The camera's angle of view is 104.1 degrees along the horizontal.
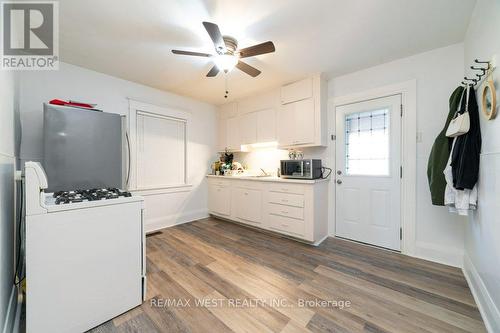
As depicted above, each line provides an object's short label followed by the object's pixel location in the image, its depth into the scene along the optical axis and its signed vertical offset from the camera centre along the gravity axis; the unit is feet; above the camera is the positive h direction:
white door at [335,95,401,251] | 8.27 -0.24
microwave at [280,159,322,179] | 9.26 -0.13
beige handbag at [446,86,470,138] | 5.19 +1.16
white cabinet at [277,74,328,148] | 9.38 +2.66
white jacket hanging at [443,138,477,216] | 5.41 -0.89
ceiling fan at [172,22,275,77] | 5.57 +3.58
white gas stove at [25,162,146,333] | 3.89 -2.04
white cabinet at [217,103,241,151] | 13.20 +2.67
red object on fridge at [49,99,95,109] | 6.94 +2.29
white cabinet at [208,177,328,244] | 8.90 -2.08
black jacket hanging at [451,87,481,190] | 5.20 +0.31
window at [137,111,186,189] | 10.80 +0.90
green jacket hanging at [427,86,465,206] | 6.11 +0.25
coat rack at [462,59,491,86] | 4.68 +2.40
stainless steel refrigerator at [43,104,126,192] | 6.66 +0.65
